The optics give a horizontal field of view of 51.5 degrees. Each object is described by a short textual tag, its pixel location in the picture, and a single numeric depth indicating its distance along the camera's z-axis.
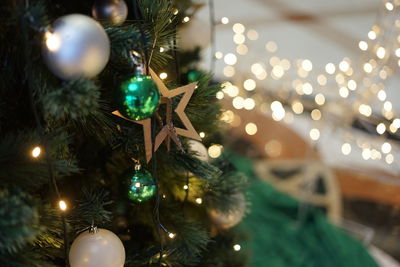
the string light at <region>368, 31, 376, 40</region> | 1.13
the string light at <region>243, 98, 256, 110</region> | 1.50
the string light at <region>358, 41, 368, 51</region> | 1.11
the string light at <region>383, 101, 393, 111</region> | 1.11
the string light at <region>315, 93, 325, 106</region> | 1.59
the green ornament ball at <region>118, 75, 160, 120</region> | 0.42
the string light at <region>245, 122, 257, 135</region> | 1.86
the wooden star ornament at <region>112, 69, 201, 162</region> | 0.49
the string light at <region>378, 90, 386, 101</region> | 1.10
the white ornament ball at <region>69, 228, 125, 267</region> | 0.46
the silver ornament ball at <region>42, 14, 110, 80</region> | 0.37
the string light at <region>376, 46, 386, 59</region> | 1.12
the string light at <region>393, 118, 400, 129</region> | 1.04
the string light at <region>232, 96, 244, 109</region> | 1.56
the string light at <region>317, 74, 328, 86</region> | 1.68
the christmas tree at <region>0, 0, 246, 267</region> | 0.38
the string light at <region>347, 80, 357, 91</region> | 1.24
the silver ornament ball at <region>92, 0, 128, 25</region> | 0.54
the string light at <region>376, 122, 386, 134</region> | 1.05
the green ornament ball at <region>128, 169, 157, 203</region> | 0.51
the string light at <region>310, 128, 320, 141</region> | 1.51
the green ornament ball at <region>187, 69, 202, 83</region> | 0.65
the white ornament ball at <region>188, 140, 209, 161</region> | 0.63
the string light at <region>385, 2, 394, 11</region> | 1.00
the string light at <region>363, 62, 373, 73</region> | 1.18
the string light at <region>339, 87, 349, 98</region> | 1.29
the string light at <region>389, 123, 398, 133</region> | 1.07
